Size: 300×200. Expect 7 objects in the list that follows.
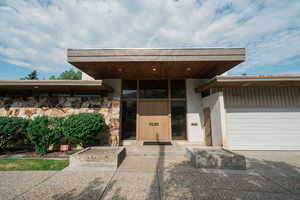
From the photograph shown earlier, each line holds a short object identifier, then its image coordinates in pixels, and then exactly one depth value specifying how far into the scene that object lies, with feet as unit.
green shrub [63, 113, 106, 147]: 16.28
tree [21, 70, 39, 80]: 98.63
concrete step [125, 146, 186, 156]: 15.97
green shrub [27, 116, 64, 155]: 15.44
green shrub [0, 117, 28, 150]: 15.89
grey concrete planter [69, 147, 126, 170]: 11.89
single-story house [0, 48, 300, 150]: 16.03
